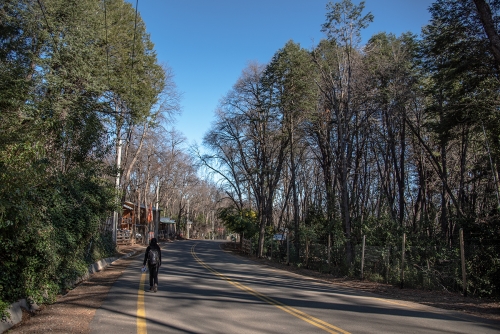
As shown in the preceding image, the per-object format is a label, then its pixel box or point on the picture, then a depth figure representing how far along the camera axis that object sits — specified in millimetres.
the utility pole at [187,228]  81262
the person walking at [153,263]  10922
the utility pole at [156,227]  53556
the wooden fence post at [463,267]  12016
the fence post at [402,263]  14078
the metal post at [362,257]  16820
